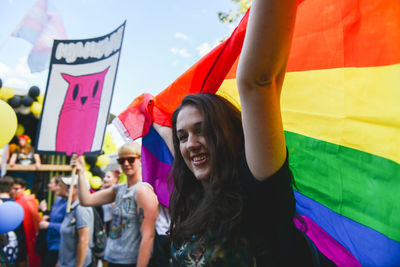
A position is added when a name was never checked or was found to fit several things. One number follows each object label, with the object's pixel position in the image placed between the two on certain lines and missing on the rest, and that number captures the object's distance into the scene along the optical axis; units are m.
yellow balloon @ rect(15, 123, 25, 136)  6.96
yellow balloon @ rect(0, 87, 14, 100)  6.04
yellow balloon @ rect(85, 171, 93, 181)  6.98
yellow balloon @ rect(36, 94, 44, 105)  6.77
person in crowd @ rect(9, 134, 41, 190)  6.61
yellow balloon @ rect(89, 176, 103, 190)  7.09
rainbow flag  0.91
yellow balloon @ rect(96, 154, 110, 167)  7.66
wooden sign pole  2.93
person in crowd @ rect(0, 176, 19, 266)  3.70
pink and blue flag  4.35
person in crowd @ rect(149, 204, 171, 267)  2.79
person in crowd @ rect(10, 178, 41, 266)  4.12
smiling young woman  0.64
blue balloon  2.89
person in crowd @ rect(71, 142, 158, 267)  2.47
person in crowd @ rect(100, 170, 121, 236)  4.56
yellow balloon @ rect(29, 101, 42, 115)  6.56
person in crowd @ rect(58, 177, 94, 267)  3.19
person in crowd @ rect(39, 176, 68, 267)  3.66
